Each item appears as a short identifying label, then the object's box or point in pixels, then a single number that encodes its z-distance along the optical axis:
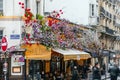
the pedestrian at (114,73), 40.33
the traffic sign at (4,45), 25.00
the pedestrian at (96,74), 36.31
